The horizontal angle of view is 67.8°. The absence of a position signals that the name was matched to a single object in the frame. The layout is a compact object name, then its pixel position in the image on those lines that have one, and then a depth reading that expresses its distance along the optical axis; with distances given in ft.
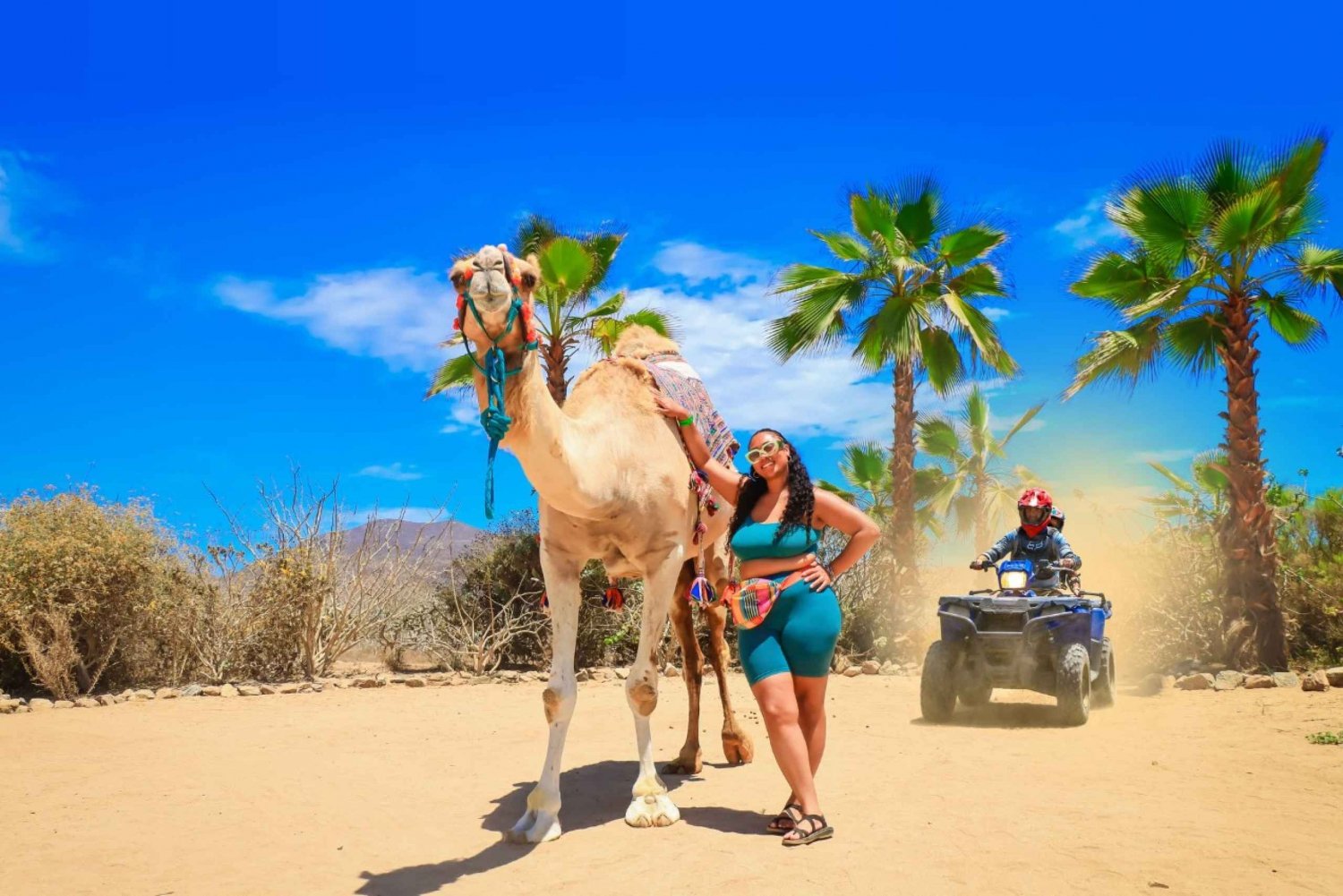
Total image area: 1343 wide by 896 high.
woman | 16.08
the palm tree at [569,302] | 49.29
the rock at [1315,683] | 34.24
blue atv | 27.84
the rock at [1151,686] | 38.52
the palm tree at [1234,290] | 42.96
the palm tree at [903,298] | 55.62
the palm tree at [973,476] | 101.04
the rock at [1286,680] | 37.96
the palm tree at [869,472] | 93.50
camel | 15.14
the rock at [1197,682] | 38.55
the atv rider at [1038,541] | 31.19
